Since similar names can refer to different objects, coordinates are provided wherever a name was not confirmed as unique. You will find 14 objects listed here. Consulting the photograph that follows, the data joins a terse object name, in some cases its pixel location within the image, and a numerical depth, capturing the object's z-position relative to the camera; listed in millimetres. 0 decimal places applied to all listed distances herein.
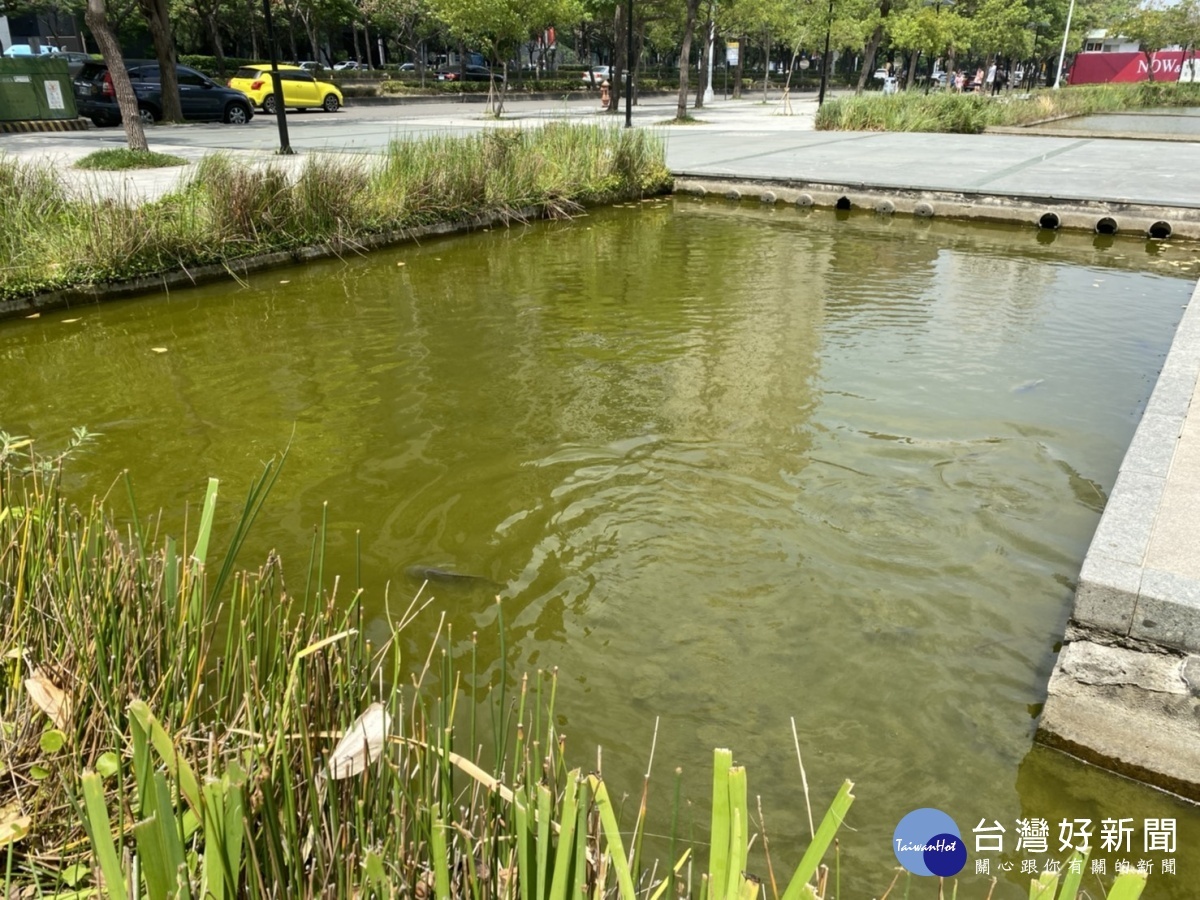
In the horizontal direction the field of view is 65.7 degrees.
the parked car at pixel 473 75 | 39656
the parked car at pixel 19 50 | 28762
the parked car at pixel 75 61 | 21375
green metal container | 18969
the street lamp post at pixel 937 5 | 31047
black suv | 20156
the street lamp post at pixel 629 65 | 18391
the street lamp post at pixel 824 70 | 25773
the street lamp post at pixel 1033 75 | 60531
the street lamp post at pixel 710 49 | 34000
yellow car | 25547
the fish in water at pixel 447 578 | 3760
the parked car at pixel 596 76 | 38481
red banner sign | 51125
